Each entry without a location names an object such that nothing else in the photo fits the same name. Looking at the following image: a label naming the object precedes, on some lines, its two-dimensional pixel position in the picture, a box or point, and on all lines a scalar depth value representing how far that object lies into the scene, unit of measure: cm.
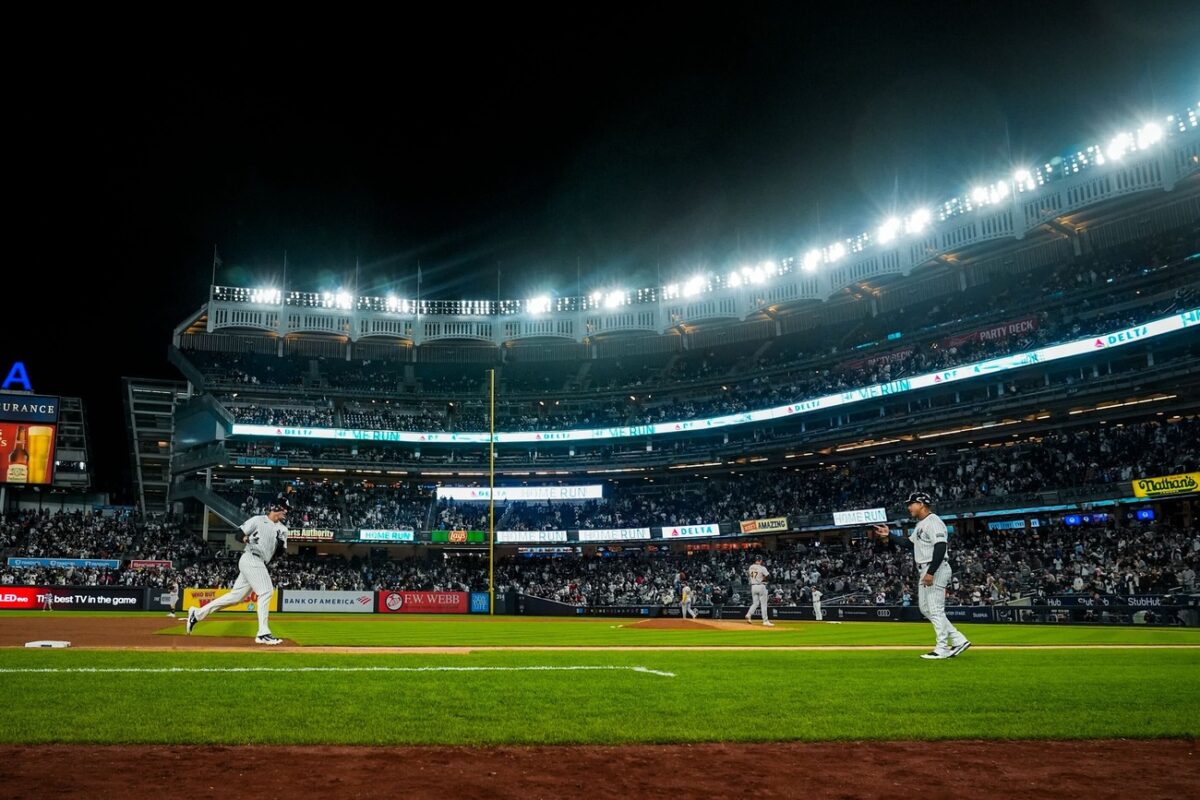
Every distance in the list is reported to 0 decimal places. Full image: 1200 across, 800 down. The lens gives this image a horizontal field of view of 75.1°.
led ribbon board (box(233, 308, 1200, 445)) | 3656
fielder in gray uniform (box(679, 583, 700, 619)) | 3498
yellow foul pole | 4409
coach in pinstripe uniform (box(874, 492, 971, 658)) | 1098
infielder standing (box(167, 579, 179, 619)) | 3719
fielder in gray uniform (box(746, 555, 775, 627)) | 2439
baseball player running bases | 1303
